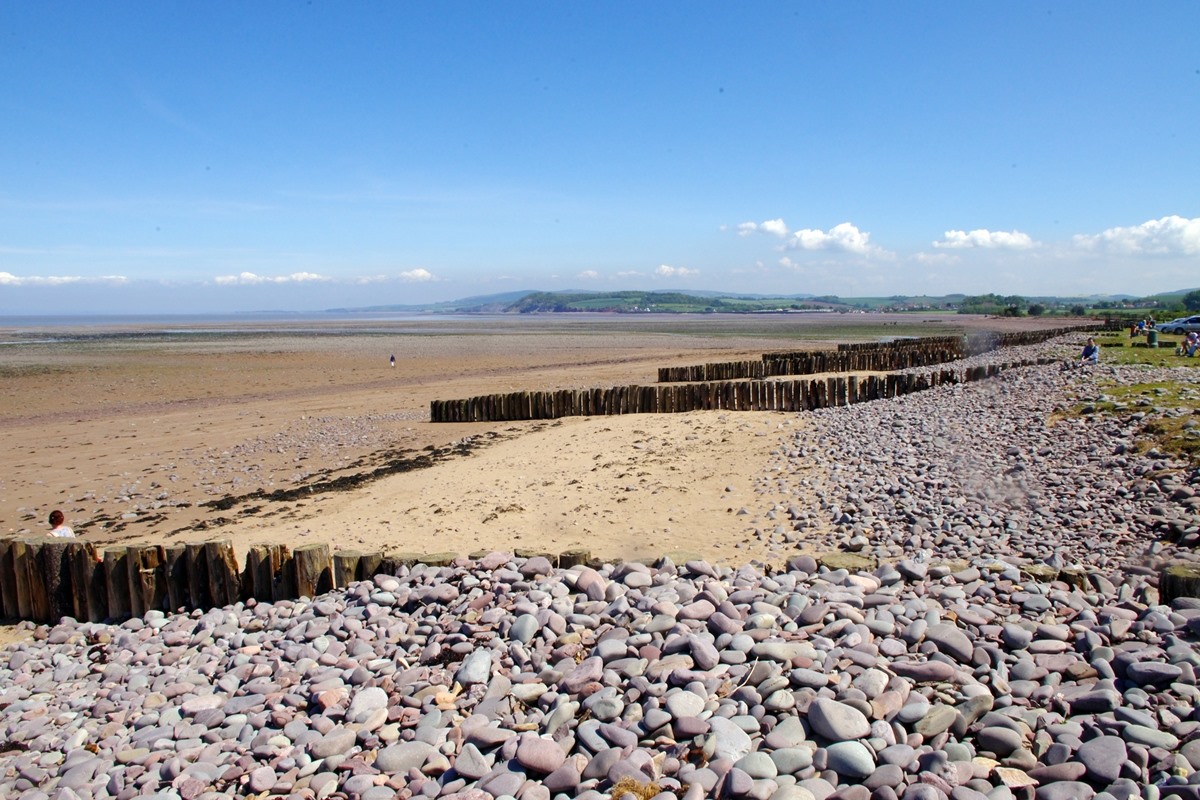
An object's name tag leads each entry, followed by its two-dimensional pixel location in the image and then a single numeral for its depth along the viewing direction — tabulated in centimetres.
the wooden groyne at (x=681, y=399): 2077
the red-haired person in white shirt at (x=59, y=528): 916
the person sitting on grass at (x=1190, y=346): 2644
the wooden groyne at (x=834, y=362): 3127
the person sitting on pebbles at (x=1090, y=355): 2328
